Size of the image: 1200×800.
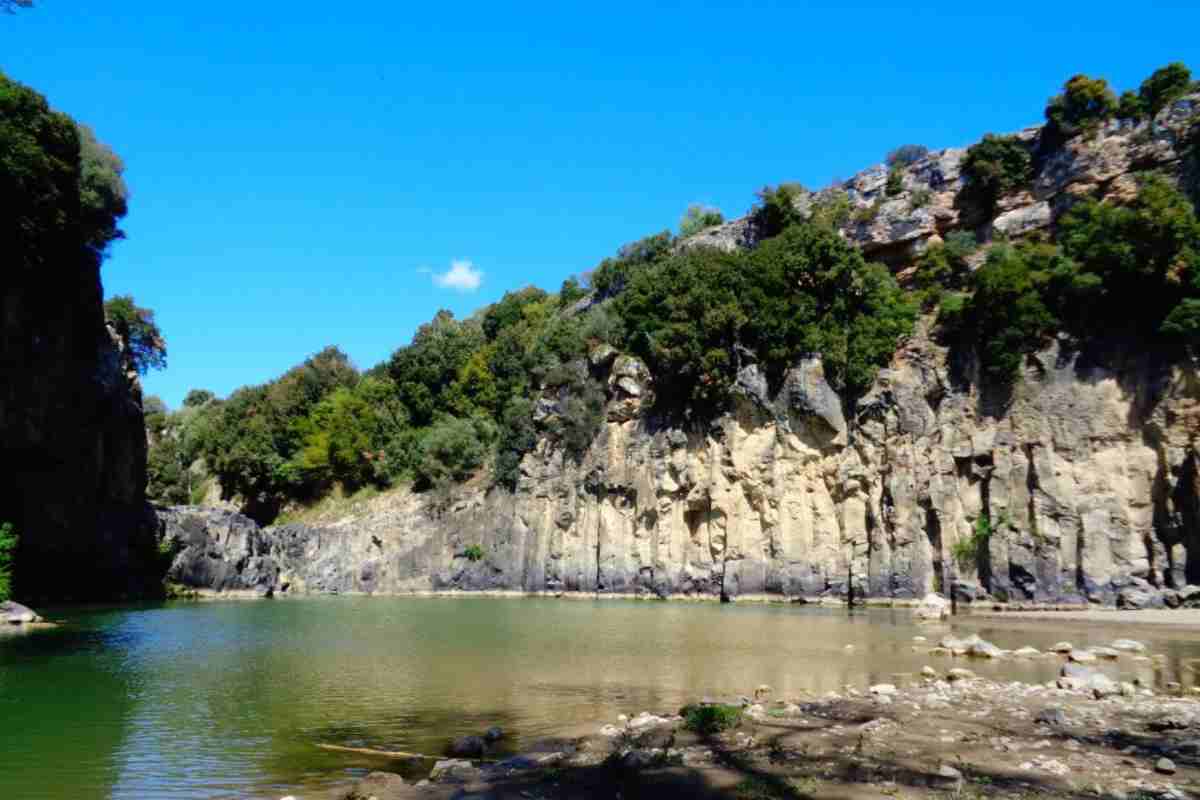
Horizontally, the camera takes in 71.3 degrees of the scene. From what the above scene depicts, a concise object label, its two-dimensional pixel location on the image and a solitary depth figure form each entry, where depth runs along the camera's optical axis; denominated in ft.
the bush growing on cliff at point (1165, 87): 156.66
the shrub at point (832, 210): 200.89
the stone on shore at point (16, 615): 98.64
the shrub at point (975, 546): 143.84
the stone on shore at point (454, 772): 33.48
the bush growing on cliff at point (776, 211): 213.05
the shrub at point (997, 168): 176.65
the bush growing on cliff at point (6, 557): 104.88
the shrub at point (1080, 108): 165.68
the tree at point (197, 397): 381.60
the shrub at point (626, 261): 244.63
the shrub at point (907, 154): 217.23
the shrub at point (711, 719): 38.73
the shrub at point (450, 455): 219.41
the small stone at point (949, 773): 28.89
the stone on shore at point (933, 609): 119.03
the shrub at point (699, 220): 268.82
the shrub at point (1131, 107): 161.17
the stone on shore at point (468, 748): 38.45
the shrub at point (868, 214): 192.44
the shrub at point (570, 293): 272.92
